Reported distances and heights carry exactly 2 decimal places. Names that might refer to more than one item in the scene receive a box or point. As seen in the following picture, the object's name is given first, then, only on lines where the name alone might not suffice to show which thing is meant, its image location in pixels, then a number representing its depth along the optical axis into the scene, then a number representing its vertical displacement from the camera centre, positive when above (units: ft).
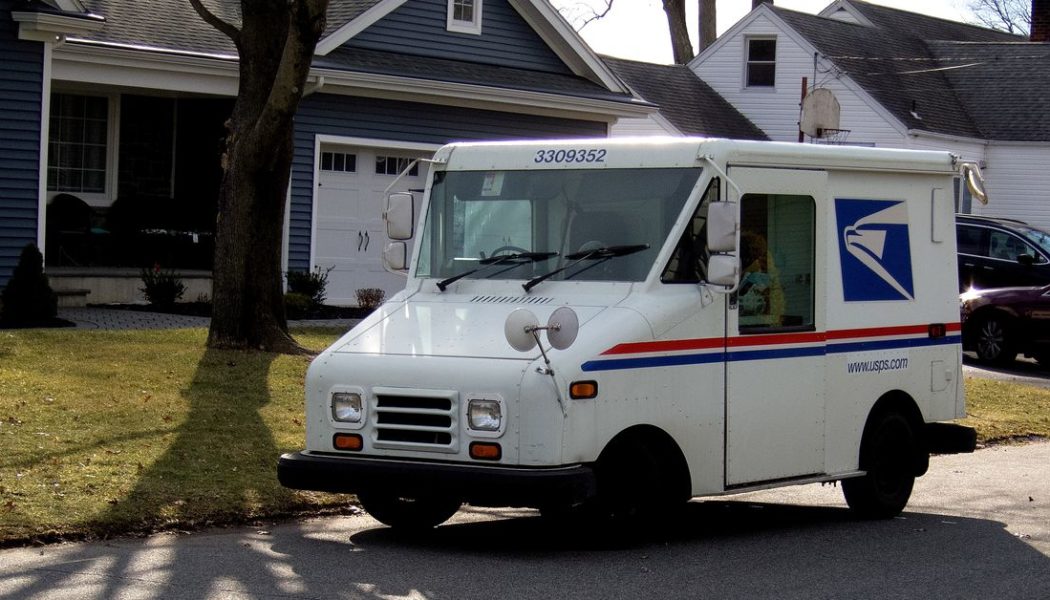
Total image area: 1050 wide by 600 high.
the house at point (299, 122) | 68.69 +10.93
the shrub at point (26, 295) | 57.41 +1.75
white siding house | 120.37 +21.40
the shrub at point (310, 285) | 71.26 +2.88
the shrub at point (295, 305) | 67.87 +1.85
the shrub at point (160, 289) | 66.90 +2.44
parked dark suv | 77.82 +5.43
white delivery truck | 26.48 +0.33
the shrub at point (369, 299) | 72.84 +2.35
